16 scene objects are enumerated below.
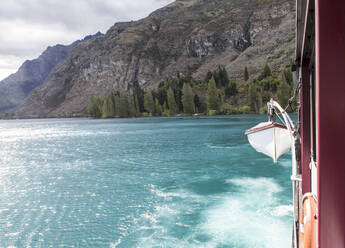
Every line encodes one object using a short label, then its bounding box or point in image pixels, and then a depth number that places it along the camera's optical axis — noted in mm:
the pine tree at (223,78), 133750
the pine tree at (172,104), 121625
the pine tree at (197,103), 120250
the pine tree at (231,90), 123119
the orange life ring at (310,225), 3004
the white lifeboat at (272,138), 6480
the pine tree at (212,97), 110312
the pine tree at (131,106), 131625
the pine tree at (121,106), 132125
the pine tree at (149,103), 128625
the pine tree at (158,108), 125650
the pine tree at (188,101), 117000
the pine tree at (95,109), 144162
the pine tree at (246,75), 130125
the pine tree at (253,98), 99250
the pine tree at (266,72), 119425
